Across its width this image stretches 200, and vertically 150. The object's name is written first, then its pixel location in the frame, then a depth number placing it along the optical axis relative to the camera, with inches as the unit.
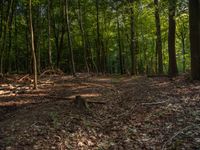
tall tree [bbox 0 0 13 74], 447.1
